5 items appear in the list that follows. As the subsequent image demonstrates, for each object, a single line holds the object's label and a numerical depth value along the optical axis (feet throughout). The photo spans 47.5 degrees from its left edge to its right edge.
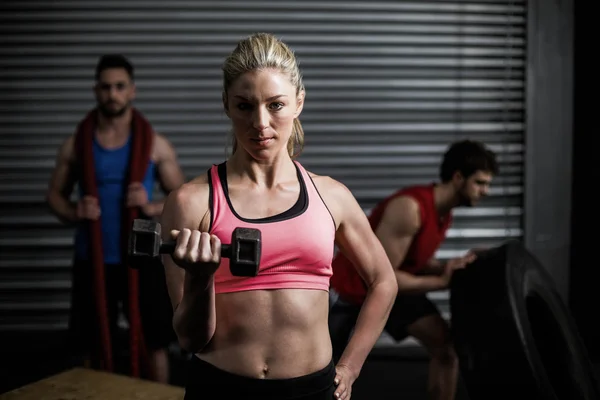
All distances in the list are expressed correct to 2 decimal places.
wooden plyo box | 7.34
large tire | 7.37
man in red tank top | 8.94
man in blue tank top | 9.89
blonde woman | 4.83
